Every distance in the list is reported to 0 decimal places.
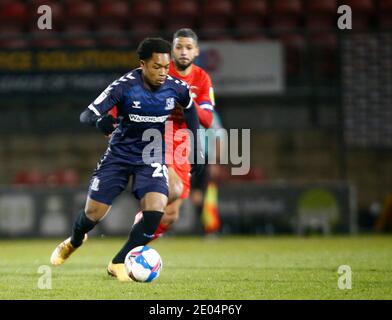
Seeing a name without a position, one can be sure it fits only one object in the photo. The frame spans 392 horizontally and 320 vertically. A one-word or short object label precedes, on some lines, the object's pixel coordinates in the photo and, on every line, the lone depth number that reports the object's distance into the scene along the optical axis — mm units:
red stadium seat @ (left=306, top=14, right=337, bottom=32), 15672
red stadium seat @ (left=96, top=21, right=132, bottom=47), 14250
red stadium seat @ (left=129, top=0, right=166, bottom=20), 16047
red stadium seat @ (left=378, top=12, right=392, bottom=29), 15531
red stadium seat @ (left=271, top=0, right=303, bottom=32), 15836
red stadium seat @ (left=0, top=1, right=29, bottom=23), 16109
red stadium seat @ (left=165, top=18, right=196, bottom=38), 15802
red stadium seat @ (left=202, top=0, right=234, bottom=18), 15898
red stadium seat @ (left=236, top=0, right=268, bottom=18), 15867
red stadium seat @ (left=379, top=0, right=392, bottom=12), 15531
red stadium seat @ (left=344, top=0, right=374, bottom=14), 15644
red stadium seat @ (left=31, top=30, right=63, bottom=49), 14304
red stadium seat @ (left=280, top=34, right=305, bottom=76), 14438
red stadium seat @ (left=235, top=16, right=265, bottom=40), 15883
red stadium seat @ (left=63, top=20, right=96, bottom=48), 14305
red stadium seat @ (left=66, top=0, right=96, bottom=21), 16141
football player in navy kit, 7305
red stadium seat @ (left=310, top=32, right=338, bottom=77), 14406
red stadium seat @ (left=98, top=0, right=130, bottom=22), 16141
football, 7129
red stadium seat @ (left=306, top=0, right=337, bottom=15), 15688
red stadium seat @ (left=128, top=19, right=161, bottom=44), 16016
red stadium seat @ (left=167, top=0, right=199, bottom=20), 15883
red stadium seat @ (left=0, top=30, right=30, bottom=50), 14297
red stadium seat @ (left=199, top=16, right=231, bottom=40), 15903
